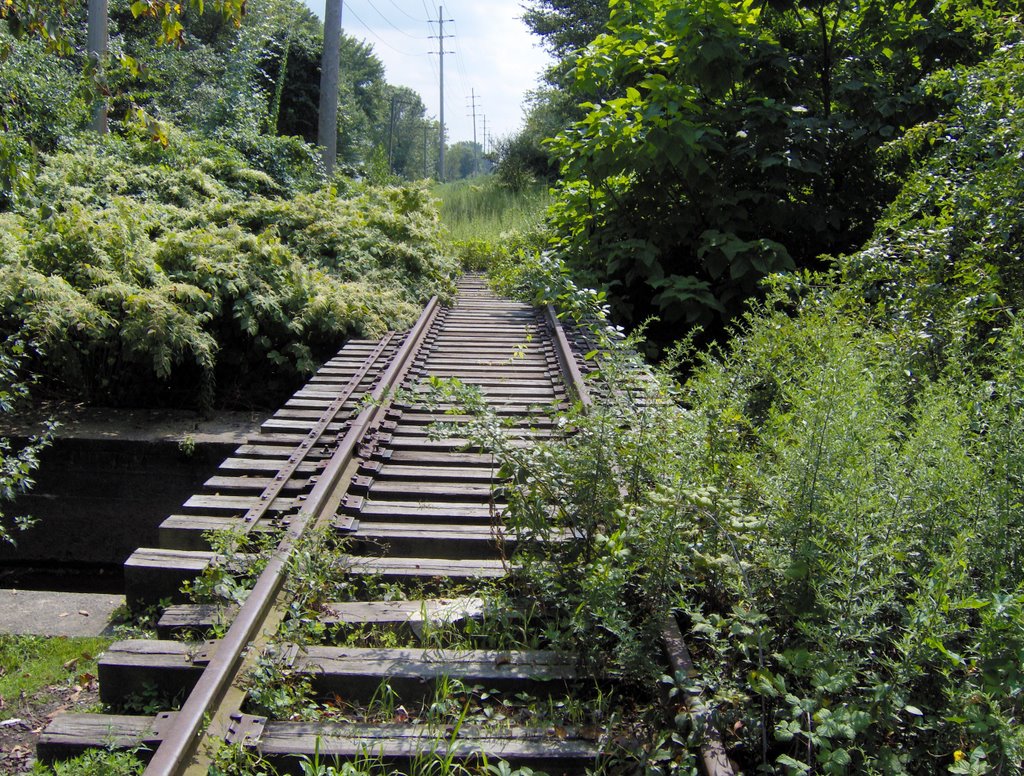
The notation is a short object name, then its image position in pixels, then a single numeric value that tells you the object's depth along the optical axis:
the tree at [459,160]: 164.62
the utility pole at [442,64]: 60.59
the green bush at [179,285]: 6.98
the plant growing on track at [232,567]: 3.58
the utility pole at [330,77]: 18.97
